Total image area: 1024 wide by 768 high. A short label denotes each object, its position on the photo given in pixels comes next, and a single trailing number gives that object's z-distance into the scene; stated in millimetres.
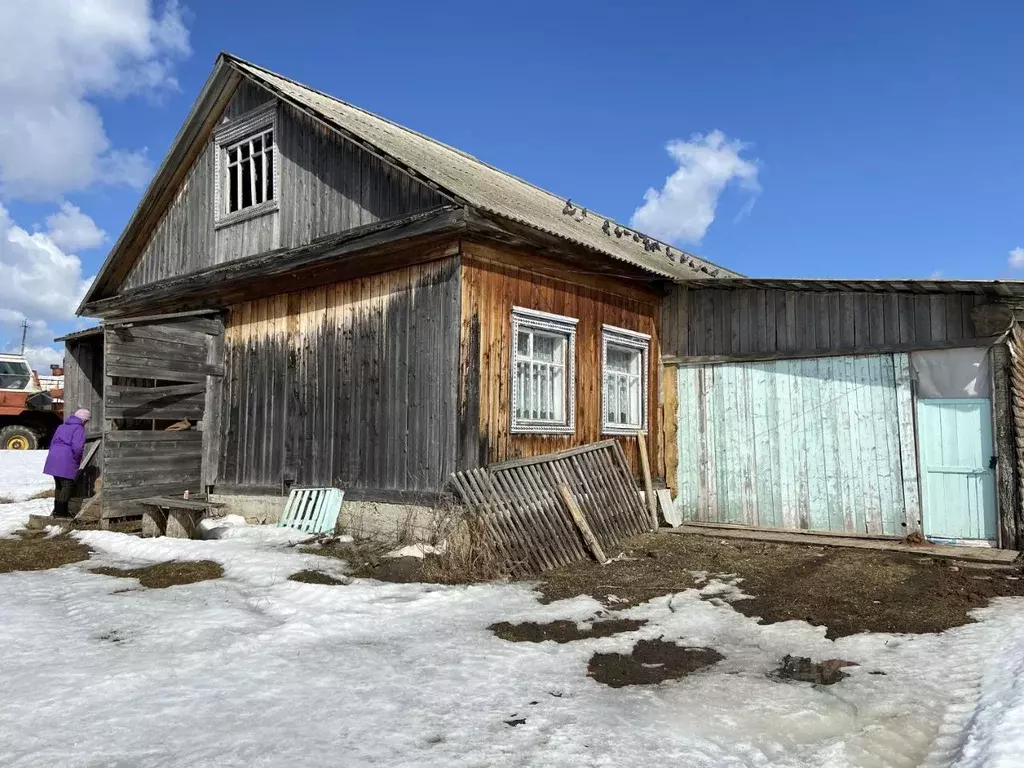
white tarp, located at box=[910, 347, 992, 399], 8234
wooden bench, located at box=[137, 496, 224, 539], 9320
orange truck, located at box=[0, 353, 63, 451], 20297
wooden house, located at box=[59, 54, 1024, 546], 8203
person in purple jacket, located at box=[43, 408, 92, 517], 9844
